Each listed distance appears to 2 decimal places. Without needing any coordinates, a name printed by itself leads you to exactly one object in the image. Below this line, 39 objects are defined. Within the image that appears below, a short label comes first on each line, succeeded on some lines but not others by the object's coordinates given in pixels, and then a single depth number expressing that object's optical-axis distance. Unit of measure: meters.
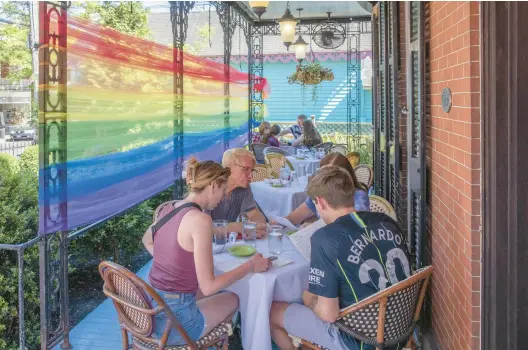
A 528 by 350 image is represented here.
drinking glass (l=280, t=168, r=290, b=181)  6.20
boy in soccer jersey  2.29
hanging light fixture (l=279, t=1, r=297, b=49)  8.67
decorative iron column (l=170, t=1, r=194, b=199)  6.11
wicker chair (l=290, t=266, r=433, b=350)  2.29
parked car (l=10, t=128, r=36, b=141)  21.17
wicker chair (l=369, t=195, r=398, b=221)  3.95
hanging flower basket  12.21
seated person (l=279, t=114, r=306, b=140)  12.46
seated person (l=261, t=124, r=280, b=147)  10.67
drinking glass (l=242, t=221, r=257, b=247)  3.30
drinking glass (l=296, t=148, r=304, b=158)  9.38
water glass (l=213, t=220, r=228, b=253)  3.13
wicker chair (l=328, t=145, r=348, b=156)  10.22
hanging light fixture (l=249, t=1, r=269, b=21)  6.10
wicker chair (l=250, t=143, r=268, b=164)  10.52
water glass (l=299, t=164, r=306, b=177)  7.73
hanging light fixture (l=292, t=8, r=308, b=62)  11.03
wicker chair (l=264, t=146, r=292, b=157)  9.56
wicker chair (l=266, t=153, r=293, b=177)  8.42
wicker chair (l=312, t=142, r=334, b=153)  10.46
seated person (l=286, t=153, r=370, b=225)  3.74
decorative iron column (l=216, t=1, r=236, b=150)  9.85
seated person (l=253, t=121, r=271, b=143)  11.22
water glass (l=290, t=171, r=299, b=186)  6.15
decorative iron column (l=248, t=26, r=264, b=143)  12.49
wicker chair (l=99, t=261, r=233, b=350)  2.31
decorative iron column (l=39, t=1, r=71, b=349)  3.07
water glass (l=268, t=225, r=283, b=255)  2.99
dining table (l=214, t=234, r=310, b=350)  2.76
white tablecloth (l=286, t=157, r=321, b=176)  8.66
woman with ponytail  2.48
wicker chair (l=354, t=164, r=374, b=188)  6.40
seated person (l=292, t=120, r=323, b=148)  10.53
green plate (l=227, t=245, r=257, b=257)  3.02
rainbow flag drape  3.39
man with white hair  3.93
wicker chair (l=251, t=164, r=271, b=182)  6.88
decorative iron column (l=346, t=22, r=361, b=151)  13.31
